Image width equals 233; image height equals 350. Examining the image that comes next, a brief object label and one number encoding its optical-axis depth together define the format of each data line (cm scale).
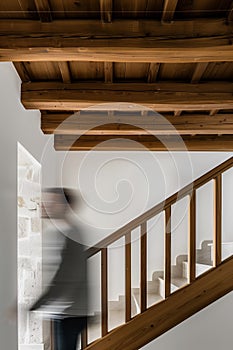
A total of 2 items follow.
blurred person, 343
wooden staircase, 417
